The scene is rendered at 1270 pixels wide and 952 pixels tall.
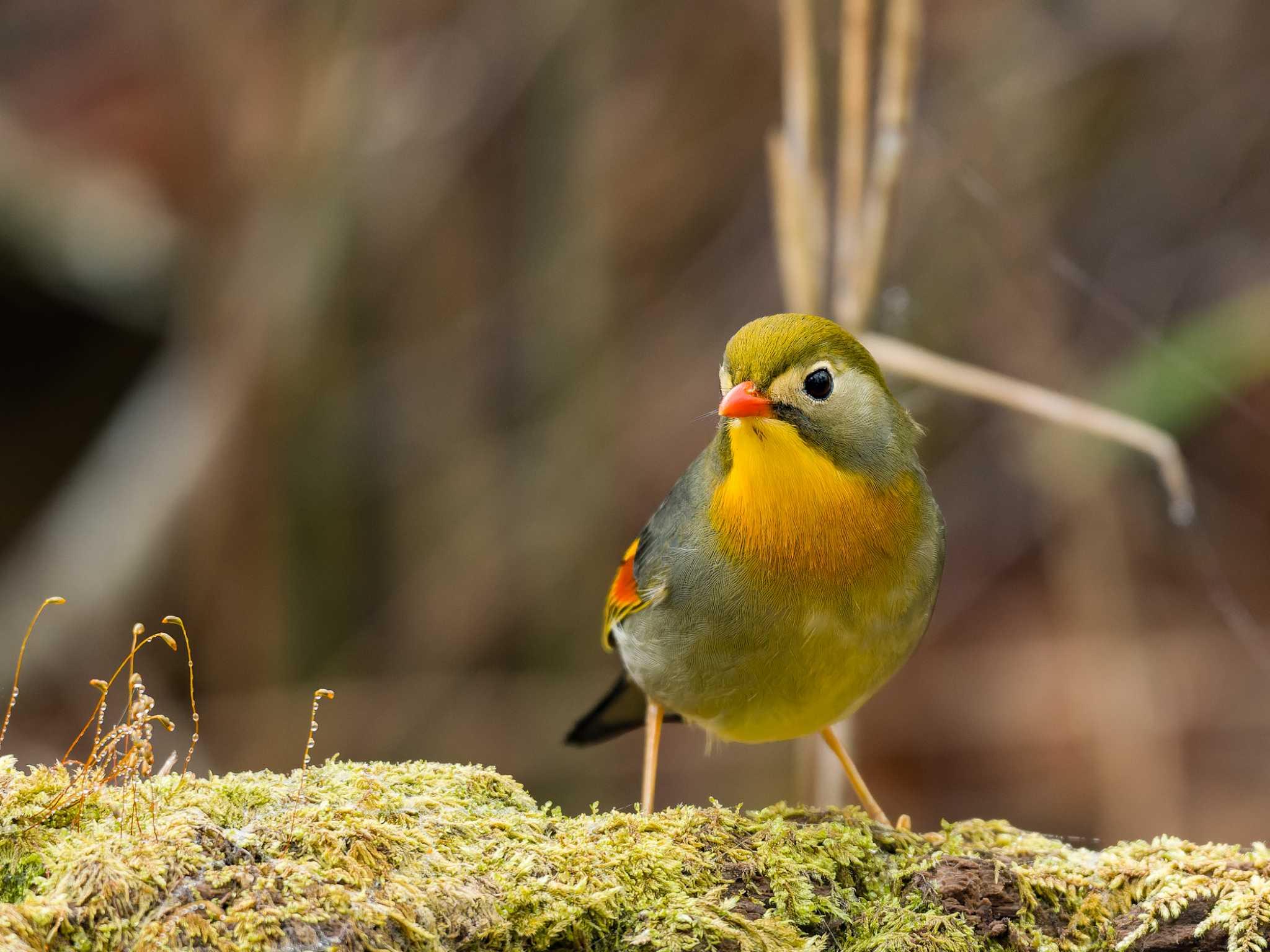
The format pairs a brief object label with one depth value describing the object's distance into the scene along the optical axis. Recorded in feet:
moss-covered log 12.92
